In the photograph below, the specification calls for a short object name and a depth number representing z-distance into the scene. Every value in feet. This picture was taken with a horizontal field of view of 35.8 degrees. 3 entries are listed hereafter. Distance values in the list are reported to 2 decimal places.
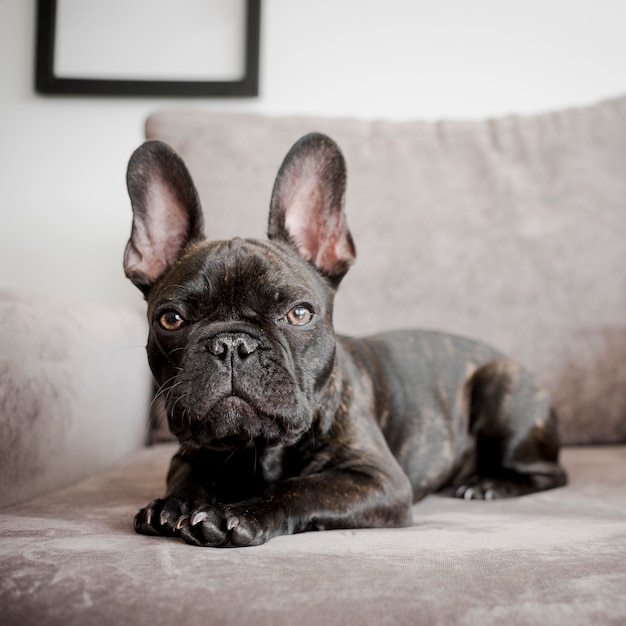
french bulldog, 1.88
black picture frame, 3.53
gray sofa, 1.45
